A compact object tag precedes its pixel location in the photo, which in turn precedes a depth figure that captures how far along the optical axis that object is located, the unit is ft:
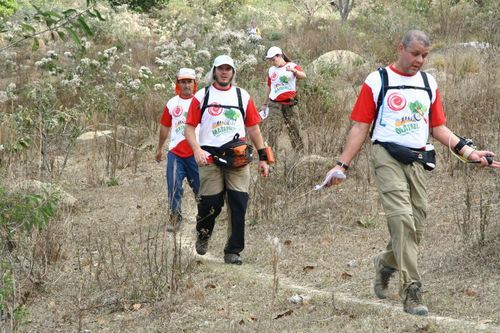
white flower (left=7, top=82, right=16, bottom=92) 52.68
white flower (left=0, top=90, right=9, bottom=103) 50.17
